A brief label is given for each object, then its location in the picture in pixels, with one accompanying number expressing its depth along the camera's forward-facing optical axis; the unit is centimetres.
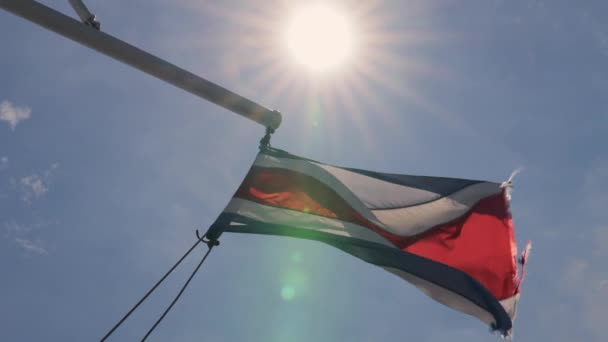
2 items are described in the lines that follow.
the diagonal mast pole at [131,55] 689
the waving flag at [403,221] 879
